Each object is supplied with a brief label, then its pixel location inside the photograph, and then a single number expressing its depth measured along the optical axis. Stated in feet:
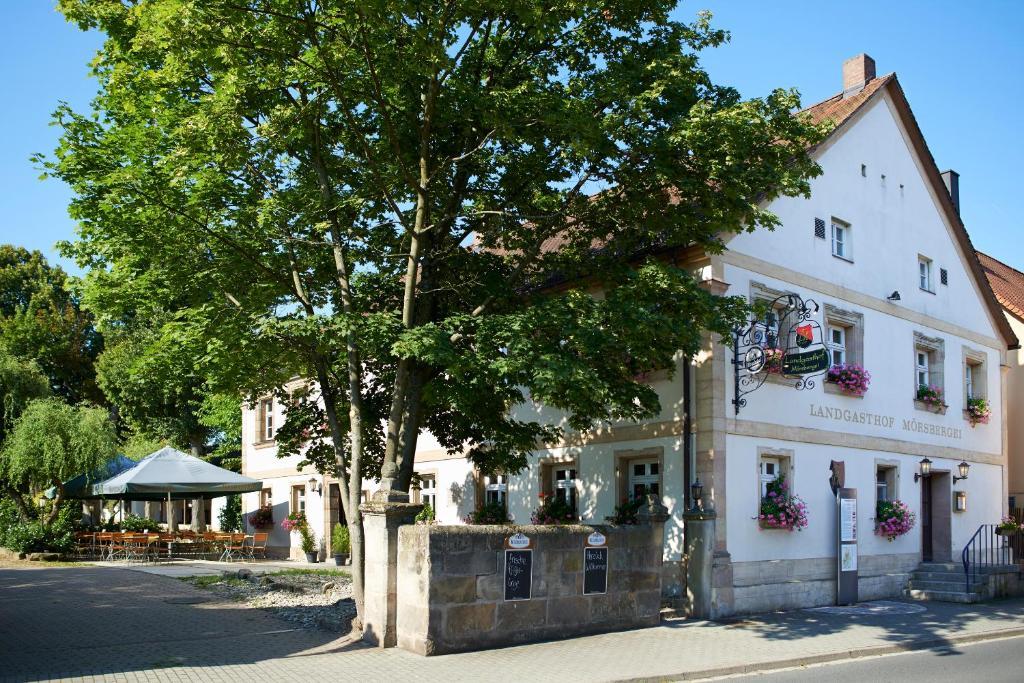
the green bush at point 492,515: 62.44
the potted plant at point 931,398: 67.47
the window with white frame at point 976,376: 75.06
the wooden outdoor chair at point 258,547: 85.37
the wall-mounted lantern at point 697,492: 49.34
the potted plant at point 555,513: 57.47
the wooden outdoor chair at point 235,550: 81.15
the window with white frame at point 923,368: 69.51
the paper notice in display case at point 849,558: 56.70
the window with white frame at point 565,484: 59.23
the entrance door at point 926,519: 69.09
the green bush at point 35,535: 74.43
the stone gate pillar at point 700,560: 48.52
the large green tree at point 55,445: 75.46
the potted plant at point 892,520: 61.16
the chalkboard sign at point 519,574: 39.22
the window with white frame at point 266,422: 100.68
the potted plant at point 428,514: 68.48
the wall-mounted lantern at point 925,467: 65.36
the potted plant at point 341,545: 80.33
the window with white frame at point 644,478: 54.24
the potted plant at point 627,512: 50.65
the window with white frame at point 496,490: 64.90
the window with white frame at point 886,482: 63.72
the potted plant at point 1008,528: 70.38
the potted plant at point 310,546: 85.56
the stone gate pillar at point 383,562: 38.47
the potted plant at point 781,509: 52.42
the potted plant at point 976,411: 72.74
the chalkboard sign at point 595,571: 42.50
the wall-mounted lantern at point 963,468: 68.64
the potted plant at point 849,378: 59.00
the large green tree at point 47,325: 134.10
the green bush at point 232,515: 102.78
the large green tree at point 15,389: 88.69
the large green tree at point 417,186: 38.09
